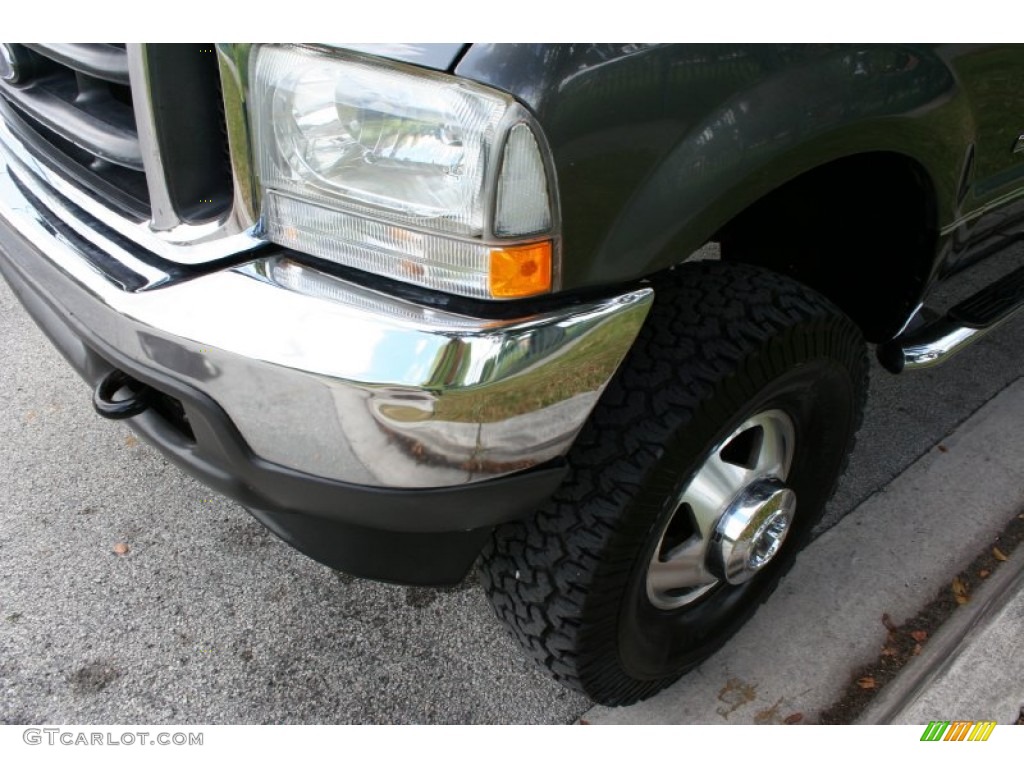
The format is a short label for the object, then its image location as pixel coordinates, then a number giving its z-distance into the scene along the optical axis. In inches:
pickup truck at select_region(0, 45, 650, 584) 48.1
